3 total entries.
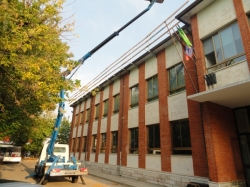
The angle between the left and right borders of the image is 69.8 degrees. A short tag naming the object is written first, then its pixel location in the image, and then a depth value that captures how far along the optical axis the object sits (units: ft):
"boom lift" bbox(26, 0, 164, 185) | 33.29
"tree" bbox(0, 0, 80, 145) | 20.22
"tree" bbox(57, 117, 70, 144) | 146.72
